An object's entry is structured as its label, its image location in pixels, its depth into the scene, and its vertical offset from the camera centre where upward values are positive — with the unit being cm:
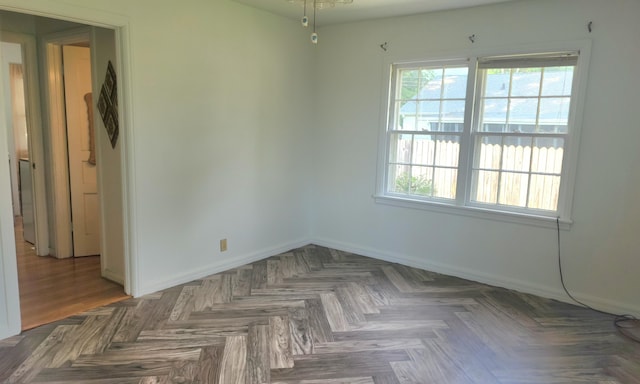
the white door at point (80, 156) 422 -31
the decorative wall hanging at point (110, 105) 338 +18
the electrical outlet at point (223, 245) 414 -112
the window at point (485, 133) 357 +6
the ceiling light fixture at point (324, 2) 317 +102
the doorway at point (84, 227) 337 -94
